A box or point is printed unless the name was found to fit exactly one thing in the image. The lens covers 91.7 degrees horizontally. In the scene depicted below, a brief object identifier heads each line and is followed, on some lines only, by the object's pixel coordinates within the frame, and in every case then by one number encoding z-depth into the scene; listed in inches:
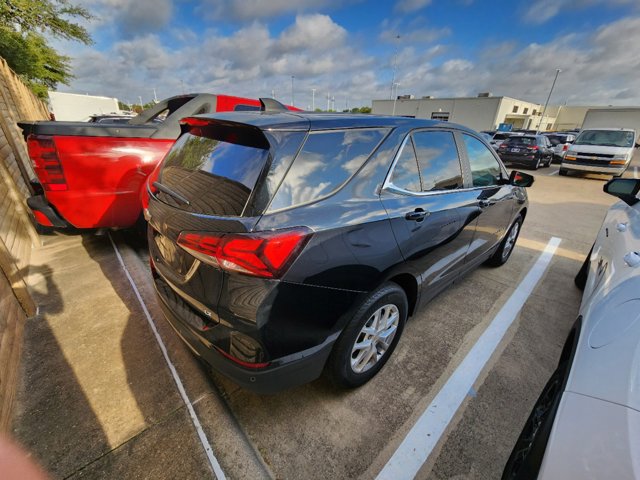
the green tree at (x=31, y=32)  651.5
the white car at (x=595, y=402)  38.2
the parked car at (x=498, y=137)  712.3
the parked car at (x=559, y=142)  674.2
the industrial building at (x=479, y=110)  1683.1
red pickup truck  118.5
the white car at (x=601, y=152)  447.5
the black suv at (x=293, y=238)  57.1
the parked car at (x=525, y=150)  553.3
